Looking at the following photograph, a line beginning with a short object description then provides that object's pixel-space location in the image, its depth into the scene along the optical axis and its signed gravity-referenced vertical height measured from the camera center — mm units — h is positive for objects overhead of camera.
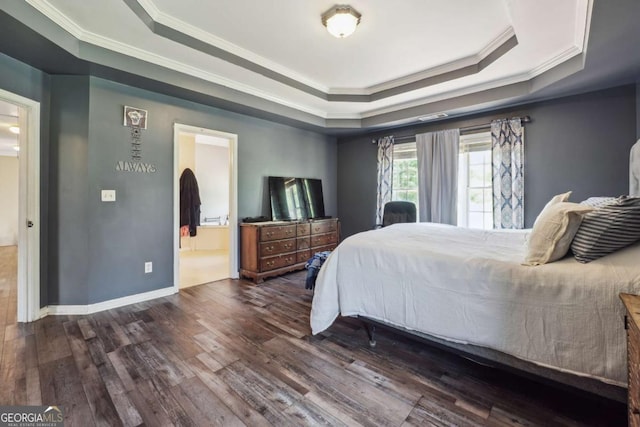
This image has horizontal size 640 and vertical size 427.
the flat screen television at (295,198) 4410 +286
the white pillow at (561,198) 2186 +122
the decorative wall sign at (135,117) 3016 +1106
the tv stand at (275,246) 3816 -470
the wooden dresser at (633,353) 902 -497
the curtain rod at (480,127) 3638 +1283
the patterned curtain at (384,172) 4977 +768
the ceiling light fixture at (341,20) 2260 +1642
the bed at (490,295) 1253 -471
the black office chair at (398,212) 4352 +34
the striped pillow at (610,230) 1378 -85
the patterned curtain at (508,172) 3684 +568
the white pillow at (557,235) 1478 -117
